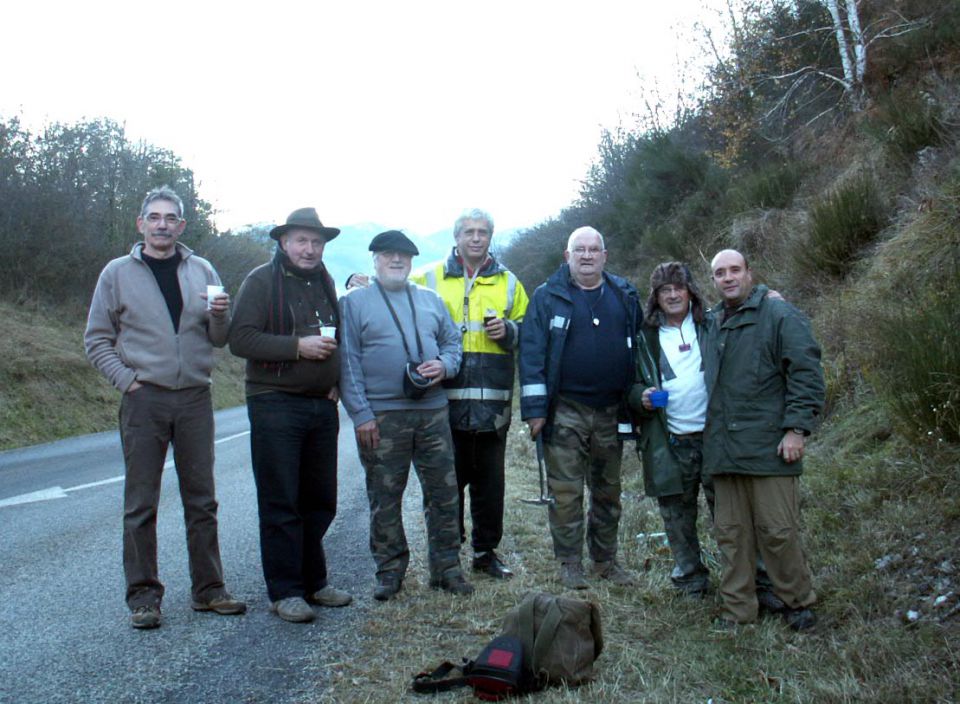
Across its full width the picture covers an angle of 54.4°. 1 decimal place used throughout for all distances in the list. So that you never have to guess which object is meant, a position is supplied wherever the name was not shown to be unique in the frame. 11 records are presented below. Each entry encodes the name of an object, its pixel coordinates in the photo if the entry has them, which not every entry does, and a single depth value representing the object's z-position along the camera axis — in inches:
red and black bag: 150.0
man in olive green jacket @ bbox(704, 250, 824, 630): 184.7
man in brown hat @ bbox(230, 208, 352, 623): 198.8
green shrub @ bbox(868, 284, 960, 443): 219.1
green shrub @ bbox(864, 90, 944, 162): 416.2
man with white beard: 211.8
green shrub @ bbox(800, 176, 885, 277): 398.9
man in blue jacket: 222.4
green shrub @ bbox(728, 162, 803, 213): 537.6
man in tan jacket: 193.9
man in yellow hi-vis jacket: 227.8
